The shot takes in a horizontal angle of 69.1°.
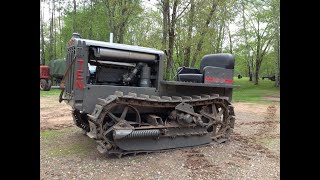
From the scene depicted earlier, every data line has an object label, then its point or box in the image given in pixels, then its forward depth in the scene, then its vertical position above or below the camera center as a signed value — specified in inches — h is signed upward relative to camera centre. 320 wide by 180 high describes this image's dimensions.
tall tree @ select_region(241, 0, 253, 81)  1056.4 +170.6
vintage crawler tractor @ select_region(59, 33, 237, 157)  164.6 -10.6
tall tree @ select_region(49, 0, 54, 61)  1000.2 +203.3
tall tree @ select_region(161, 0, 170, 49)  526.3 +151.7
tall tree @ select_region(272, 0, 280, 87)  826.8 +265.9
